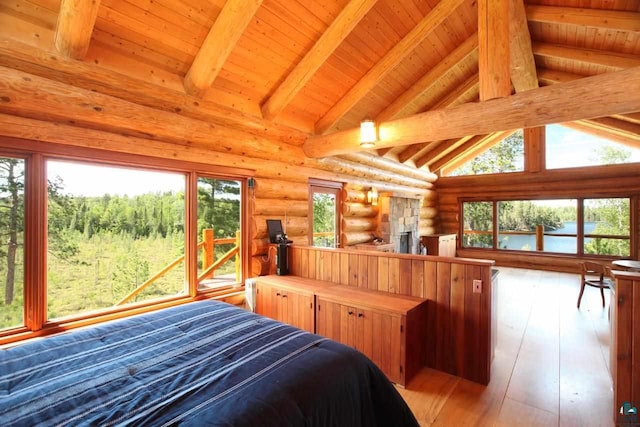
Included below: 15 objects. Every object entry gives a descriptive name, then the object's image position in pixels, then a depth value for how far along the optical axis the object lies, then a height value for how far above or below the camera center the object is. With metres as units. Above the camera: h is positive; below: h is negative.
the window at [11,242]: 2.35 -0.22
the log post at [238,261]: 4.04 -0.66
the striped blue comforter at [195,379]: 1.17 -0.76
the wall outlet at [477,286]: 2.72 -0.69
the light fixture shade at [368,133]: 3.85 +1.01
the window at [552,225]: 7.06 -0.40
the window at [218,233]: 3.62 -0.26
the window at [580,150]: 6.83 +1.41
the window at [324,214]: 5.15 -0.04
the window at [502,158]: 8.02 +1.44
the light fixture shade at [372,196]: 6.14 +0.31
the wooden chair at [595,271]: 4.33 -0.90
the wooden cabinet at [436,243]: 8.03 -0.88
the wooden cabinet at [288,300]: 3.37 -1.04
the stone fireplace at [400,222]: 6.36 -0.24
